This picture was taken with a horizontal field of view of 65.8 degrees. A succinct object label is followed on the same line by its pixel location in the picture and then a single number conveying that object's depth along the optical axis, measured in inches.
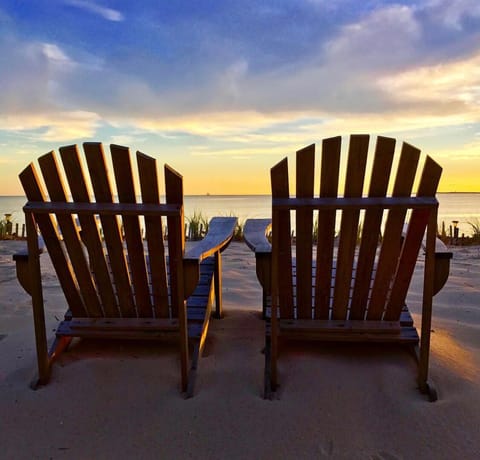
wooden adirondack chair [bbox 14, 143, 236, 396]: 68.7
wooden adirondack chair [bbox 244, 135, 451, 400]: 66.5
